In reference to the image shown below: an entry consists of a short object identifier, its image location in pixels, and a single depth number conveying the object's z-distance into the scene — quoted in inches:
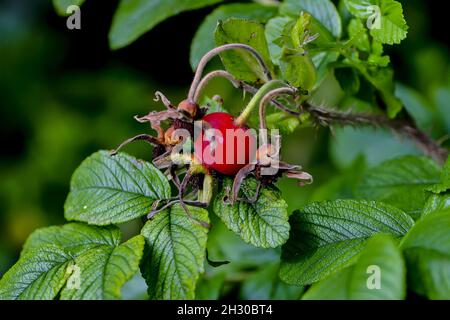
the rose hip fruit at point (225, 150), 13.9
